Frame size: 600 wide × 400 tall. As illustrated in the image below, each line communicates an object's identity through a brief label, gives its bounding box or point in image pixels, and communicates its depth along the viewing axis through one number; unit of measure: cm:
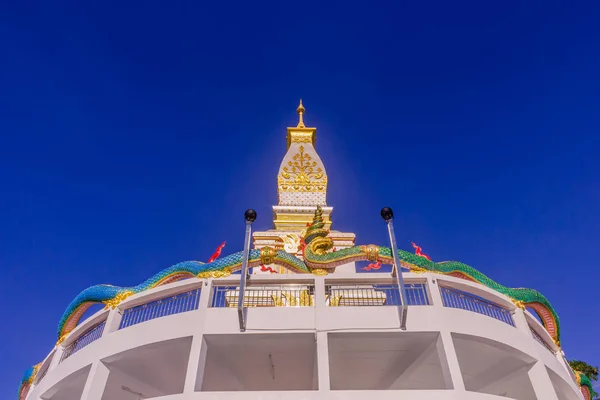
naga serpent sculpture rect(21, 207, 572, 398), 1050
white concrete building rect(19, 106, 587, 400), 891
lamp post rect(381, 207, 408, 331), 877
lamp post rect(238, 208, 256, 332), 880
